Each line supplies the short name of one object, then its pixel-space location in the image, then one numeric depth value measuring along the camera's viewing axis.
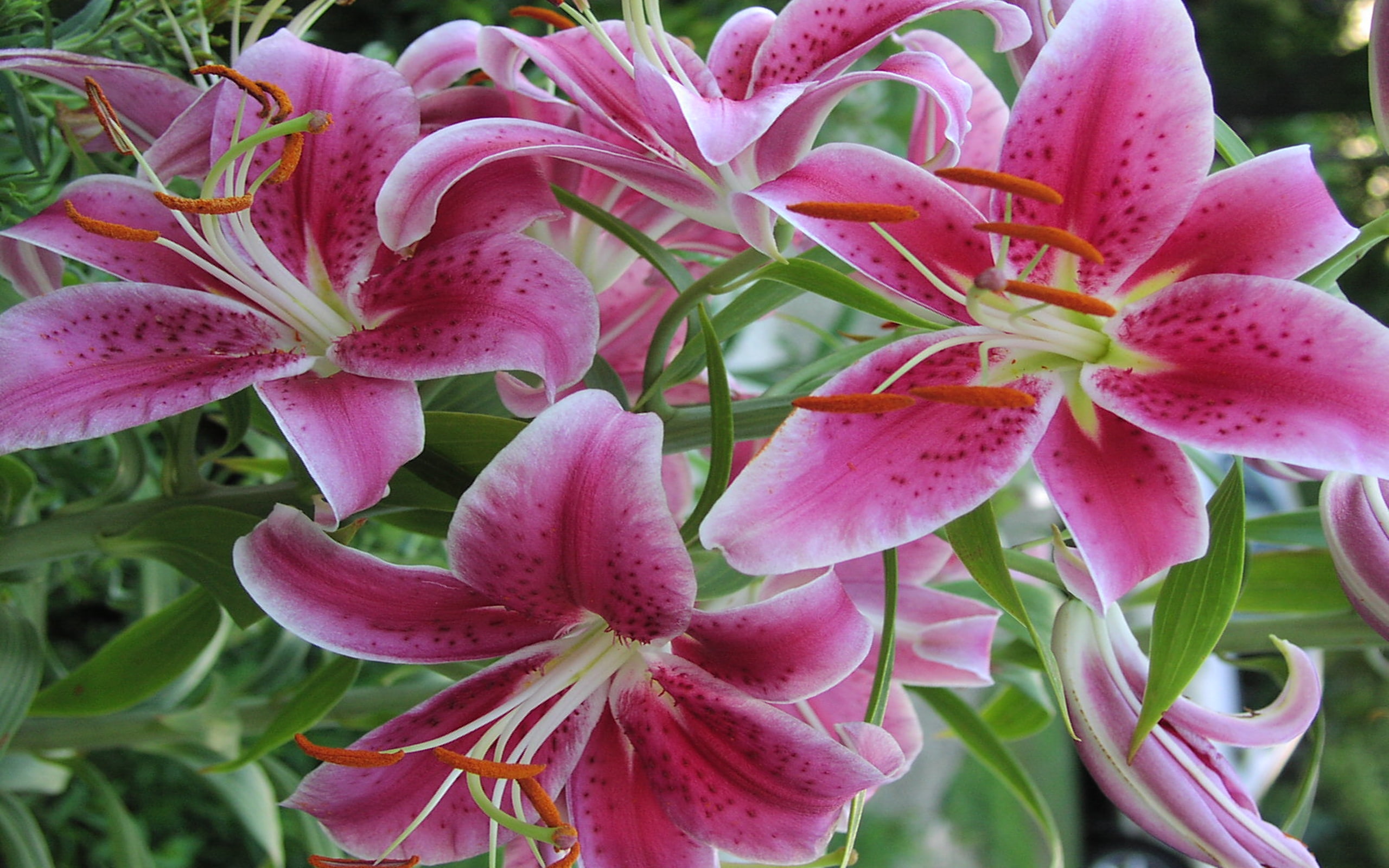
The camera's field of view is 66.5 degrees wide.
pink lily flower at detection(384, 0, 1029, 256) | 0.29
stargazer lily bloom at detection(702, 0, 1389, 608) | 0.27
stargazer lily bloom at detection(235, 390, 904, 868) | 0.29
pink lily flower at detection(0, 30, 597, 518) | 0.30
